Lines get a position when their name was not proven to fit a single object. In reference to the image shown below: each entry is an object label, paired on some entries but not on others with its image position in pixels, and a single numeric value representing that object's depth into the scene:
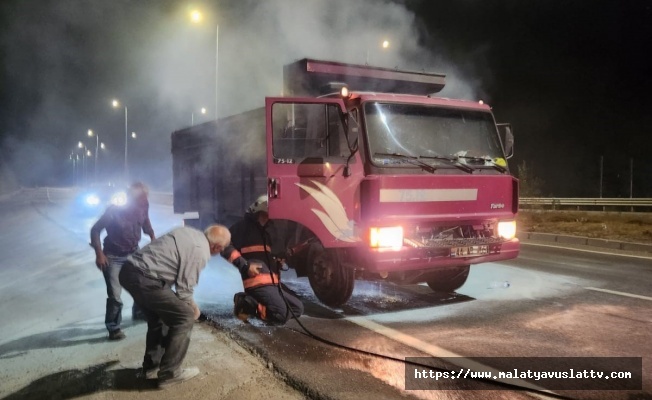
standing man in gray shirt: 3.69
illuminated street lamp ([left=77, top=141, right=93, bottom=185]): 64.88
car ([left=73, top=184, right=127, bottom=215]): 25.12
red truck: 5.37
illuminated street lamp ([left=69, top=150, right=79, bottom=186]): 79.22
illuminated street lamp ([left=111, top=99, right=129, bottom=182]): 24.99
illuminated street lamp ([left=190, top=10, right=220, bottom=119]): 15.09
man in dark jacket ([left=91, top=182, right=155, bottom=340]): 4.83
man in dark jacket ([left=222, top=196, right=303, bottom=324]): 4.91
